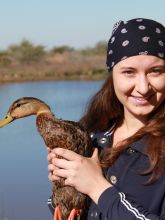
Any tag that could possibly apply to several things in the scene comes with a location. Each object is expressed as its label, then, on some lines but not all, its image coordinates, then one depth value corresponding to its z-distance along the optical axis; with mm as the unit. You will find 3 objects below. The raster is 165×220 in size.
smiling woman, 2277
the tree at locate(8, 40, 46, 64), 27125
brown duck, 2432
